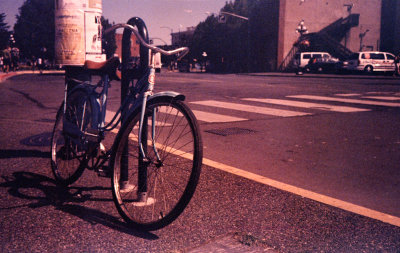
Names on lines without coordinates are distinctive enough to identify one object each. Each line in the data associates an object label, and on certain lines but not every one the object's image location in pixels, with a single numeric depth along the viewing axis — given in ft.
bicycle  9.23
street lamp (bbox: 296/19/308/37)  146.61
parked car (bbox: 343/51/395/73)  110.11
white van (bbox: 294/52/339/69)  136.46
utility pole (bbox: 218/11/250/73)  158.20
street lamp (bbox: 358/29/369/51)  181.16
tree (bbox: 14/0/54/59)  222.48
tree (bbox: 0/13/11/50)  233.96
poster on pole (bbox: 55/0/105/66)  13.76
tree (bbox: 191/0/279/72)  177.68
